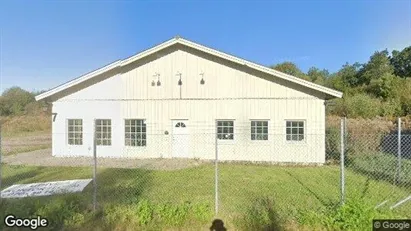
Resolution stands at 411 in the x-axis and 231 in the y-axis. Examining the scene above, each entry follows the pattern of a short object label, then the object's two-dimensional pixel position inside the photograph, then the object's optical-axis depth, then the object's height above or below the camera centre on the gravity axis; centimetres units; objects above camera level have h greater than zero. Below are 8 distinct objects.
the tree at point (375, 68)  5134 +820
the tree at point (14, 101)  5928 +281
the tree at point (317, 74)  5951 +844
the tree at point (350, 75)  5316 +711
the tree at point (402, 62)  5655 +997
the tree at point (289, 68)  5891 +912
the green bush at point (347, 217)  579 -194
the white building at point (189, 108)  1559 +36
